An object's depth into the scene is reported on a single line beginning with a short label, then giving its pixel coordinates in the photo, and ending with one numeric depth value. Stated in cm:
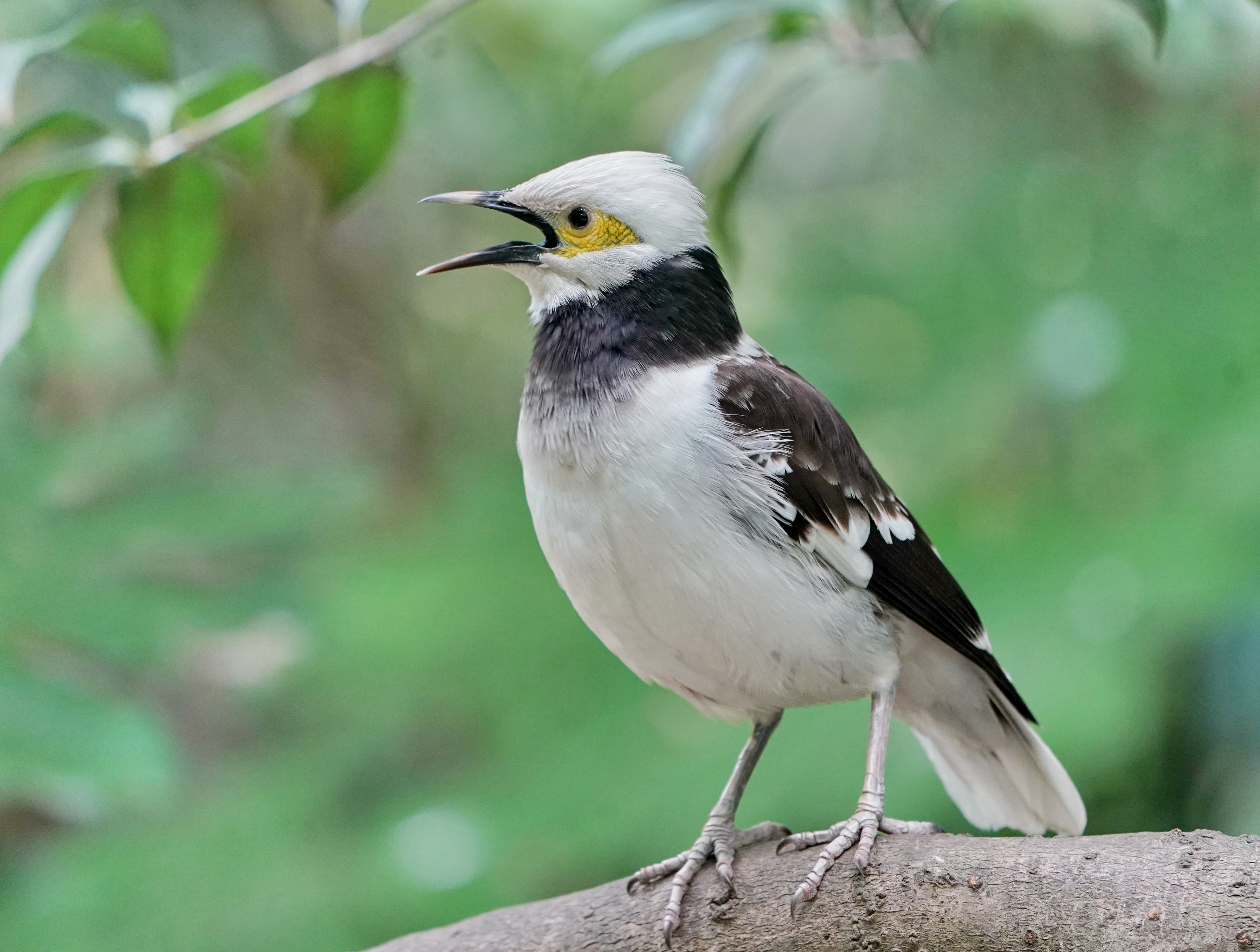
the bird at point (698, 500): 510
